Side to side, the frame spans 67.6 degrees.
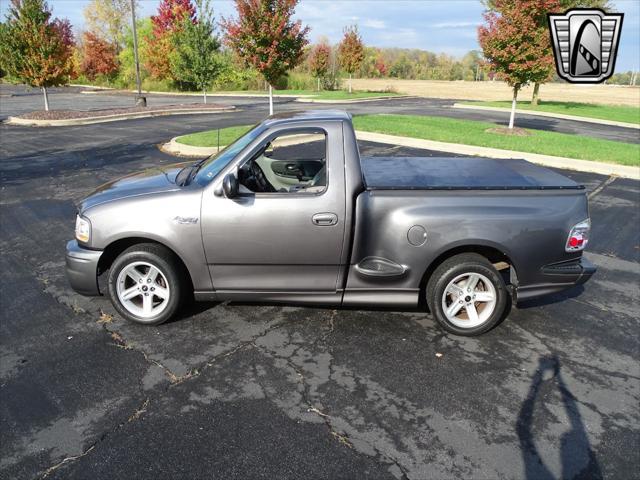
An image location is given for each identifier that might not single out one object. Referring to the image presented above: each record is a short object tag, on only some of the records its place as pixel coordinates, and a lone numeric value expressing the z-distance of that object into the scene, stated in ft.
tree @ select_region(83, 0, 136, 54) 174.91
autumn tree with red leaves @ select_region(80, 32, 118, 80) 160.76
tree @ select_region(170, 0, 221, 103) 83.46
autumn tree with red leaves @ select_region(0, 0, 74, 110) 64.85
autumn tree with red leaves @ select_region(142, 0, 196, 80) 128.16
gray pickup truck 13.76
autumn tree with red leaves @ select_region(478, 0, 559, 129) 50.98
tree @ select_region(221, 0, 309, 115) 55.01
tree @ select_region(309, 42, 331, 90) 134.51
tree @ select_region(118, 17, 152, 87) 154.67
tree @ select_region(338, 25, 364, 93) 124.36
